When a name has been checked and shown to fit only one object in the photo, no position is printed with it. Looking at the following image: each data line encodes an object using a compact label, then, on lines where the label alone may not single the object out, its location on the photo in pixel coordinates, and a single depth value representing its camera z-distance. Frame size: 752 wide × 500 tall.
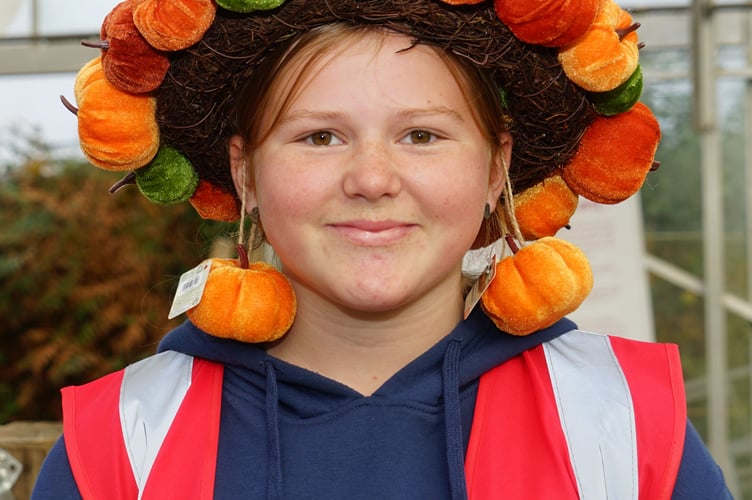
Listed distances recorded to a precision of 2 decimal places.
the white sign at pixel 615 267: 3.50
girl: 2.23
